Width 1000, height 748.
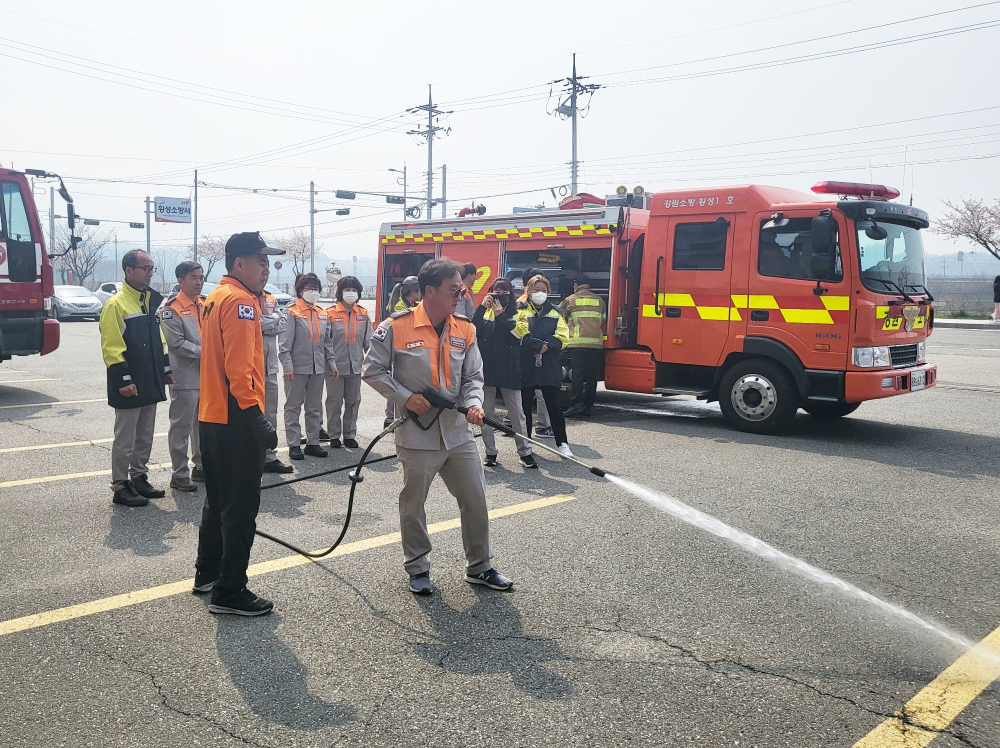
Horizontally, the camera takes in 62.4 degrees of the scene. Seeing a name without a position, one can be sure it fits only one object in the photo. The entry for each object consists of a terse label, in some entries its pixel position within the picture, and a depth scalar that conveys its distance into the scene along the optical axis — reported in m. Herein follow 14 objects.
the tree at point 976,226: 41.94
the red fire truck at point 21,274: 11.61
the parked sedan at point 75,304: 30.33
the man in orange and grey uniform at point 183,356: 6.43
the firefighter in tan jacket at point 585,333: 10.10
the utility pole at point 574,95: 38.75
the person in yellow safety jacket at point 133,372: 6.12
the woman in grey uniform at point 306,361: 7.97
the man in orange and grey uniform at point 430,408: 4.34
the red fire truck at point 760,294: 8.60
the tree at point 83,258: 57.81
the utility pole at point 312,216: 61.58
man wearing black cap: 4.03
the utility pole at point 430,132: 48.94
